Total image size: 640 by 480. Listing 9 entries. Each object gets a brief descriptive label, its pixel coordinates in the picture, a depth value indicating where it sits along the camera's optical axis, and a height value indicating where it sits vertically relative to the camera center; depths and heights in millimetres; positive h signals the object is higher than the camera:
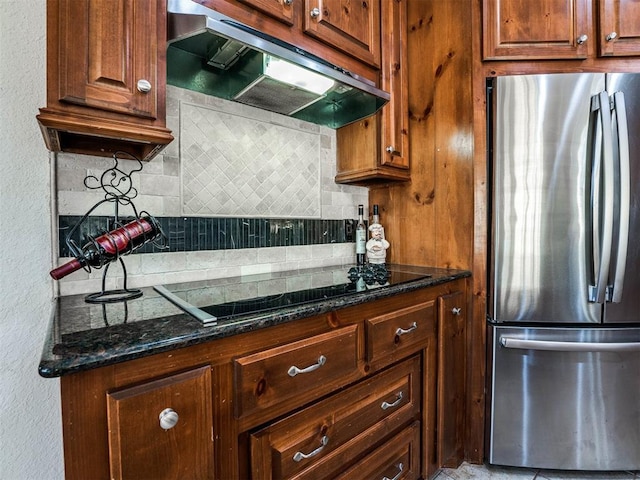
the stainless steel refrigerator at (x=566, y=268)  1419 -165
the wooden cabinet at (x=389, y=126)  1622 +558
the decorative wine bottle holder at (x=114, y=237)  943 -12
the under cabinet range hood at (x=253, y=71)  980 +617
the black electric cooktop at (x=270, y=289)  884 -202
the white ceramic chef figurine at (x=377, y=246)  1839 -79
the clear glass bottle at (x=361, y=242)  1912 -58
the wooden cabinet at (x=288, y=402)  613 -425
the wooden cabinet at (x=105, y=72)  800 +425
